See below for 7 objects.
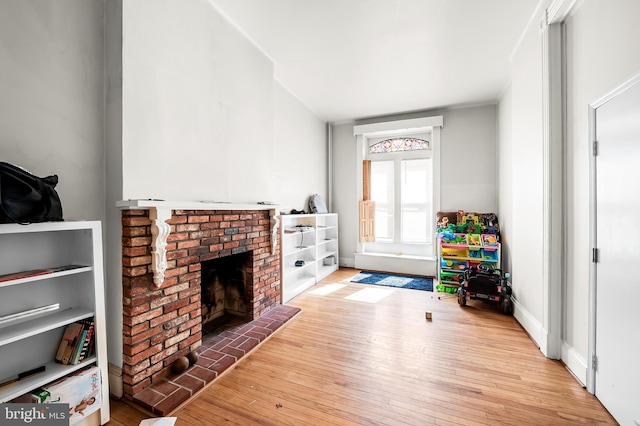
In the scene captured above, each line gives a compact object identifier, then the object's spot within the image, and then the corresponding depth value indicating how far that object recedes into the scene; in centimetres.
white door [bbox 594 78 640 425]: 149
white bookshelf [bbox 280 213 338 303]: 400
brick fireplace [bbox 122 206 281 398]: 180
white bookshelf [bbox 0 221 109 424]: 140
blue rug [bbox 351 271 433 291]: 444
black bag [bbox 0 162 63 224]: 124
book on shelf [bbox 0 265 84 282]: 129
